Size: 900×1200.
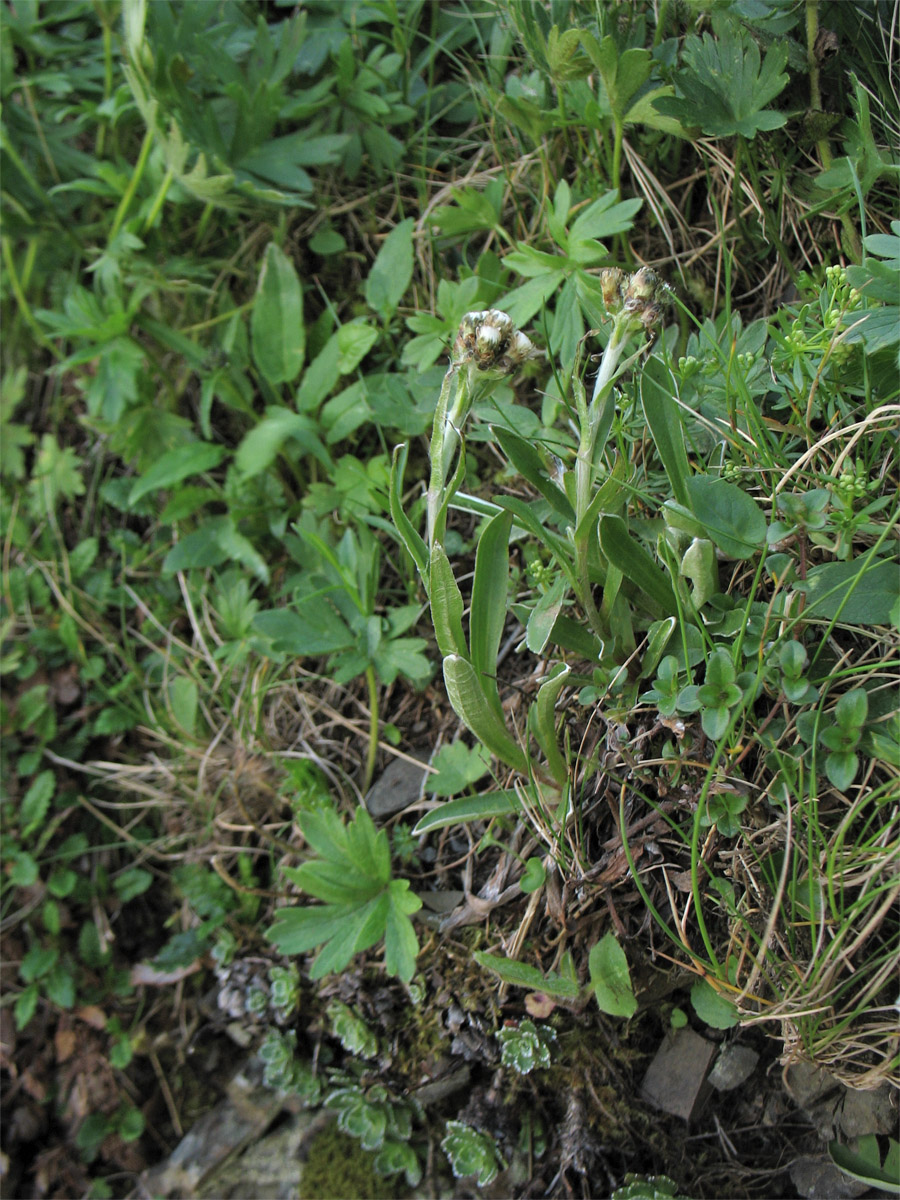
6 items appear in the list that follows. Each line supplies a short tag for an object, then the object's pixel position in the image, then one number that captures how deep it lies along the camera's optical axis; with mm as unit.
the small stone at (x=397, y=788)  455
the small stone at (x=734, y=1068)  397
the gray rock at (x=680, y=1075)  398
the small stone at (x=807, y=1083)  388
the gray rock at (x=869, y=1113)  381
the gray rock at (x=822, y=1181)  385
